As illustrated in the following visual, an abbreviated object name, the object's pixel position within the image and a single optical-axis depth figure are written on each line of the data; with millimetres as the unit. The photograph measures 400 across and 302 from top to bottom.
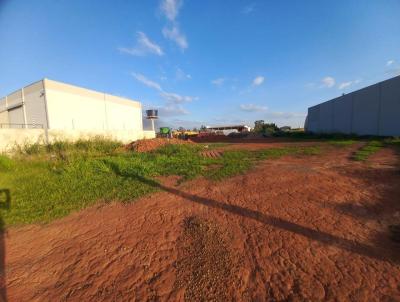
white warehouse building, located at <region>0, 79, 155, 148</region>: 16938
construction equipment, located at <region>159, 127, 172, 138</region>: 31766
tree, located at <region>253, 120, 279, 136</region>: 39609
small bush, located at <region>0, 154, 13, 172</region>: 7758
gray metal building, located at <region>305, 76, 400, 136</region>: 13859
